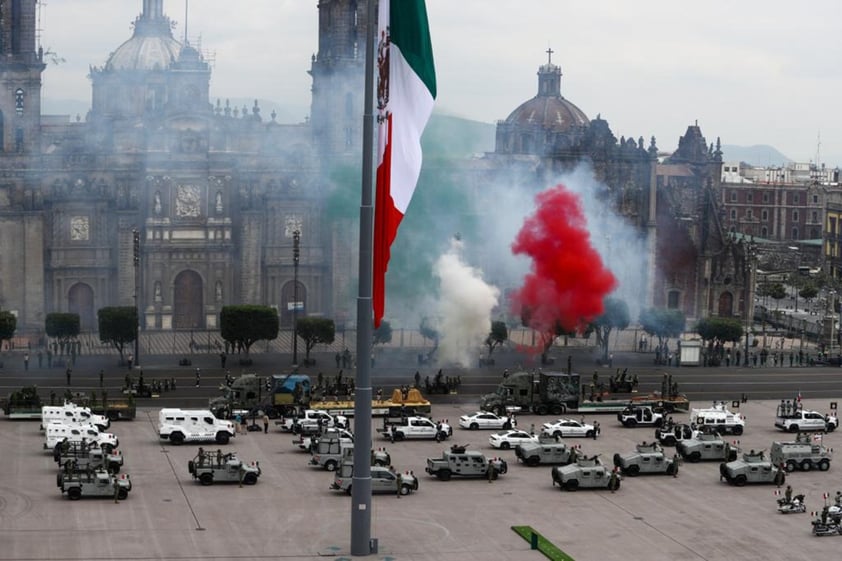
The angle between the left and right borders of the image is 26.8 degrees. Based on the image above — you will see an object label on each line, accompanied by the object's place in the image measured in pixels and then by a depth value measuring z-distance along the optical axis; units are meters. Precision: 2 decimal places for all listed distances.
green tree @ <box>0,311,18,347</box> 118.94
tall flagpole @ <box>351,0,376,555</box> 54.03
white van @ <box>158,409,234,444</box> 84.88
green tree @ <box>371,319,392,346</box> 123.19
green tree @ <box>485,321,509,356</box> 121.44
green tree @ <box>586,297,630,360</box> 124.81
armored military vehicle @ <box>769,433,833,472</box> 81.44
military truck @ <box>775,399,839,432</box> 93.50
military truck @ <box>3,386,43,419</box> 91.19
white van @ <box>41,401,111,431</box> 86.50
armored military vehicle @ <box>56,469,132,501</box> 70.31
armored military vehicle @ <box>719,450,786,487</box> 77.19
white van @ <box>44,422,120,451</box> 81.12
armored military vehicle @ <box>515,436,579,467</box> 80.94
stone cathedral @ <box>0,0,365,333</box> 135.50
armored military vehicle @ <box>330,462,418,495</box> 72.81
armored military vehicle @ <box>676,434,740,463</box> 83.06
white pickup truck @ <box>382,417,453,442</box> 87.50
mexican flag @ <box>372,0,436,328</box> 52.03
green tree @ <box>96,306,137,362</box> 118.25
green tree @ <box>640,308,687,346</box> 132.88
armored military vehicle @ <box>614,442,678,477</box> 79.00
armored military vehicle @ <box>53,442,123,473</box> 74.19
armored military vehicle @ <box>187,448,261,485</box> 74.38
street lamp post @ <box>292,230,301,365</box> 117.75
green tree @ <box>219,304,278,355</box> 120.06
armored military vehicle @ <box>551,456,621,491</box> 75.00
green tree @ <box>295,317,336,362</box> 120.62
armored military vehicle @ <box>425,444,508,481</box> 77.06
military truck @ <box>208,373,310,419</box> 94.25
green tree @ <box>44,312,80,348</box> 122.25
